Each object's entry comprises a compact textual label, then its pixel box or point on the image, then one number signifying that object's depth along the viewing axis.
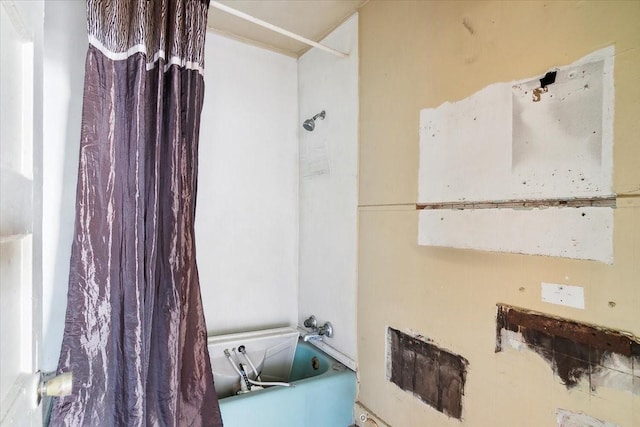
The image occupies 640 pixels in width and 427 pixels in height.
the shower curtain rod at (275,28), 1.39
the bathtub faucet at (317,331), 1.82
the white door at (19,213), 0.45
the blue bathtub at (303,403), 1.34
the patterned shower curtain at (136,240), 1.14
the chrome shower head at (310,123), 1.96
